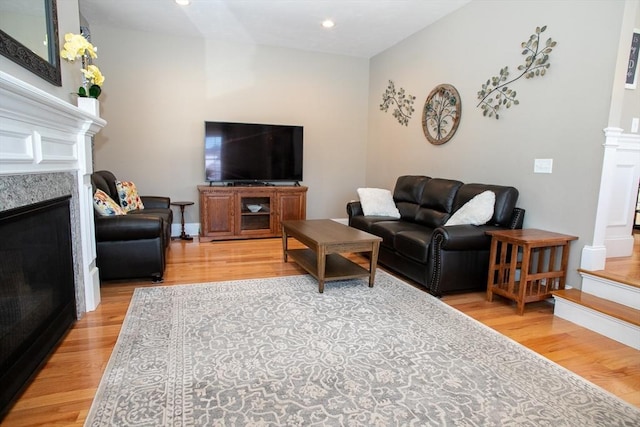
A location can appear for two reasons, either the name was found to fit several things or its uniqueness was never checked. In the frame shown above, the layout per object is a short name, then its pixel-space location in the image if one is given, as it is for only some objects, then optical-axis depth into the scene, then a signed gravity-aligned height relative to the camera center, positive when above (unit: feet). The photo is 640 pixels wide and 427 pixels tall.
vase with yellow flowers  7.80 +2.28
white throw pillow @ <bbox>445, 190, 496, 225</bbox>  10.33 -1.10
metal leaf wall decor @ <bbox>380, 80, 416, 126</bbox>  16.28 +3.17
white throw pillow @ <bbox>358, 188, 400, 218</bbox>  14.11 -1.36
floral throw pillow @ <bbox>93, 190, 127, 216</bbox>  10.28 -1.28
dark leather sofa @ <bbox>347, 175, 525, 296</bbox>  9.78 -1.99
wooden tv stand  16.28 -2.08
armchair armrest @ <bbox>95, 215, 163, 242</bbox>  9.92 -1.84
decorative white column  8.77 -0.68
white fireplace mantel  5.07 +0.31
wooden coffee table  9.96 -2.22
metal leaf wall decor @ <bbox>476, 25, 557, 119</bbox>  10.05 +2.91
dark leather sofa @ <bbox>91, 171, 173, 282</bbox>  9.99 -2.41
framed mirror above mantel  5.48 +2.11
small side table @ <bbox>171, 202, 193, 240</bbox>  15.89 -2.41
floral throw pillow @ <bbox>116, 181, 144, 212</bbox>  13.56 -1.32
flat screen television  16.76 +0.63
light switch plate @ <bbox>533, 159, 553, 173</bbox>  10.03 +0.25
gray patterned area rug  5.20 -3.52
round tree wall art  13.43 +2.24
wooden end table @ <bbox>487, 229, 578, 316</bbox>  8.85 -2.38
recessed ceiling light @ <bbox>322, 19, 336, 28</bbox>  14.48 +5.85
